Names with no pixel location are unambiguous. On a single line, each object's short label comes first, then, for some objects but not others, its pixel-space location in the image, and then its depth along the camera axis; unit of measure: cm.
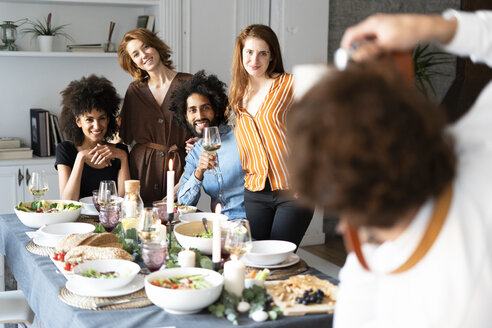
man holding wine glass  291
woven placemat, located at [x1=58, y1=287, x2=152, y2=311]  164
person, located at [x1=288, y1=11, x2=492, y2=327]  68
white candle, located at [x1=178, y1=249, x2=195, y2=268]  185
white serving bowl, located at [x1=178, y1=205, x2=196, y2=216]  259
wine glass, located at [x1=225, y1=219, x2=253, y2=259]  175
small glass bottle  220
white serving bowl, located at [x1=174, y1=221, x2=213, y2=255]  206
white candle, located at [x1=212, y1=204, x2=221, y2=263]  178
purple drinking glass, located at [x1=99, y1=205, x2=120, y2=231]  238
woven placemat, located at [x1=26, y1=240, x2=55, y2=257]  217
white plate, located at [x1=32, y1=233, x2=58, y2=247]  225
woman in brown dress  332
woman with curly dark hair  306
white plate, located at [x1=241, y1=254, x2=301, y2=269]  195
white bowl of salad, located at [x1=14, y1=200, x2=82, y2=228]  252
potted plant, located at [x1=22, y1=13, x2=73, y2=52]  430
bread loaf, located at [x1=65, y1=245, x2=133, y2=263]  194
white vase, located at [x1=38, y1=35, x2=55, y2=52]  429
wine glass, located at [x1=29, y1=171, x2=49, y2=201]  261
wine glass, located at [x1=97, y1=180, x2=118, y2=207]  237
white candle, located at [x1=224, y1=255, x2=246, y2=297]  165
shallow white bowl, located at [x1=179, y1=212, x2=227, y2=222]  245
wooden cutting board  159
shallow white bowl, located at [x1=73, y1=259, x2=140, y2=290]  169
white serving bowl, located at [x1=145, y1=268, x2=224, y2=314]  155
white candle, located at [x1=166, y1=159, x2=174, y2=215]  212
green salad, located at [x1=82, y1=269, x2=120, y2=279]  176
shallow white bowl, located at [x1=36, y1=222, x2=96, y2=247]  233
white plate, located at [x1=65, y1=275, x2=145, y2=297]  170
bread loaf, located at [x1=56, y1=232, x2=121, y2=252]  208
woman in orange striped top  271
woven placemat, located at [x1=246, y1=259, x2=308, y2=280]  188
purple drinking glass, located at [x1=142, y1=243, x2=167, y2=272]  184
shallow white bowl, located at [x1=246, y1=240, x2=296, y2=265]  194
